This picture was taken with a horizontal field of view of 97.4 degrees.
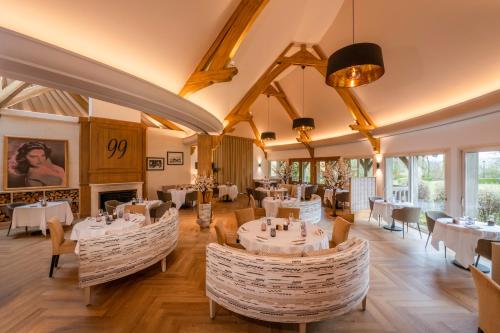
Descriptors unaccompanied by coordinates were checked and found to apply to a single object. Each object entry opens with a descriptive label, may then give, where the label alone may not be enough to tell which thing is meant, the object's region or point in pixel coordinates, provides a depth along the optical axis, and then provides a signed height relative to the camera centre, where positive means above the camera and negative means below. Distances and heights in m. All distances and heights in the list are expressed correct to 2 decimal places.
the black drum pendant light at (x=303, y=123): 7.07 +1.46
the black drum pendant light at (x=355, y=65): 2.54 +1.32
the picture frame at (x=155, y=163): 9.17 +0.23
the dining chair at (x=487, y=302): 1.69 -1.08
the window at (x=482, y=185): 4.54 -0.38
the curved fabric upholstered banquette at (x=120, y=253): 2.83 -1.21
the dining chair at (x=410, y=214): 5.22 -1.10
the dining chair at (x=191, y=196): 8.62 -1.10
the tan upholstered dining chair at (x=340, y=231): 3.56 -1.06
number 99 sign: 7.54 +0.74
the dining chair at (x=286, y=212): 4.77 -0.97
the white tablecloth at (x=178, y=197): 8.39 -1.10
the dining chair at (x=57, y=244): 3.40 -1.19
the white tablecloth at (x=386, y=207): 5.98 -1.10
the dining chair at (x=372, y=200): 6.83 -1.01
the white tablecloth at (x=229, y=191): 10.68 -1.12
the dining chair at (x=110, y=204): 5.45 -0.97
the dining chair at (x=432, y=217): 4.49 -1.03
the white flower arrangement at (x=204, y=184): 6.29 -0.45
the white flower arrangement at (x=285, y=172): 12.84 -0.22
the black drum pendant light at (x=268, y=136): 10.19 +1.52
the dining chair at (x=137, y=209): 5.12 -0.95
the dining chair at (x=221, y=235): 3.37 -1.04
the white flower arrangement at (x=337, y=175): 7.53 -0.24
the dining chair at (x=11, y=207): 5.37 -0.96
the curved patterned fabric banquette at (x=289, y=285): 2.17 -1.20
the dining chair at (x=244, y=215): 4.57 -0.99
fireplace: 7.42 -0.96
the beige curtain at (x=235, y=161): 12.62 +0.43
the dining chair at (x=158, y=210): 5.77 -1.12
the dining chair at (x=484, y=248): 3.25 -1.20
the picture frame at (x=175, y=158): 9.89 +0.49
